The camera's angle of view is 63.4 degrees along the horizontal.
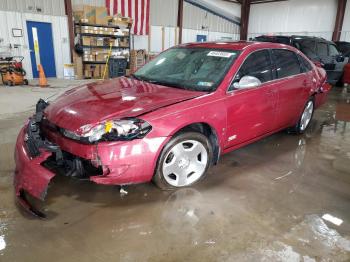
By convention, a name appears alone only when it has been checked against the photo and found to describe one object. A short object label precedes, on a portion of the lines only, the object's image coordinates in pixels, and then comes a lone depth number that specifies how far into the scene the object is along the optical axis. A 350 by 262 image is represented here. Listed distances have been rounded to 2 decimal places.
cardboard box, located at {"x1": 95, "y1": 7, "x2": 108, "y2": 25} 10.78
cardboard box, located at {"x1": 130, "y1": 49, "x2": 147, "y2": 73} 12.16
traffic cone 8.99
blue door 10.38
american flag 12.09
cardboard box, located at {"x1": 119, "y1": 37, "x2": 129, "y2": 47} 11.69
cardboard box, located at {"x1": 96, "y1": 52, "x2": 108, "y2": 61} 11.17
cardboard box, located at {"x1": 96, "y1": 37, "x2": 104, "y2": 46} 11.04
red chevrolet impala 2.23
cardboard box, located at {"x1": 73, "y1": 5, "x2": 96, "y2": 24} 10.76
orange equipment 8.76
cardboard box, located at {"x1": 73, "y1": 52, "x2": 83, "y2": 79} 10.98
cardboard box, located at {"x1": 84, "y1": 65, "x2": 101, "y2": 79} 11.18
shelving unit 10.70
